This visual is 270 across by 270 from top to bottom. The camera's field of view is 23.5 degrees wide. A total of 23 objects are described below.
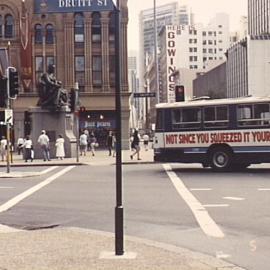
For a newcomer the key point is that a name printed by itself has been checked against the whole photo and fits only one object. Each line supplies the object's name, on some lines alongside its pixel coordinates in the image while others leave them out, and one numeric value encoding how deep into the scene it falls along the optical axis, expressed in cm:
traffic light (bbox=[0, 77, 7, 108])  2778
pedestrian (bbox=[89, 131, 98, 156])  4612
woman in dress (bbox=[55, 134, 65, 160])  3722
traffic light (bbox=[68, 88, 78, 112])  3587
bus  2362
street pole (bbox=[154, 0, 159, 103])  4872
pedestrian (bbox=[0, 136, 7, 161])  4126
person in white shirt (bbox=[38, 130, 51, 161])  3662
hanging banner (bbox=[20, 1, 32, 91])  5909
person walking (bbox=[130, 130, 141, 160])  3576
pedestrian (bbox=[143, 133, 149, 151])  5216
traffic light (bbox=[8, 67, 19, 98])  2731
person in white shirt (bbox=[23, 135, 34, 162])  3716
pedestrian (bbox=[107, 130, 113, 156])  4521
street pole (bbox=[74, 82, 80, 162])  3559
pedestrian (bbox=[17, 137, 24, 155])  4650
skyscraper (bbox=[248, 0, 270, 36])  13575
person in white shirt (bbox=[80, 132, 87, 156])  4597
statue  3903
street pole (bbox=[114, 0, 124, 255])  842
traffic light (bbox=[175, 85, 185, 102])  3306
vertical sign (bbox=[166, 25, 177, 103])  11014
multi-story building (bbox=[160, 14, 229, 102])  16705
